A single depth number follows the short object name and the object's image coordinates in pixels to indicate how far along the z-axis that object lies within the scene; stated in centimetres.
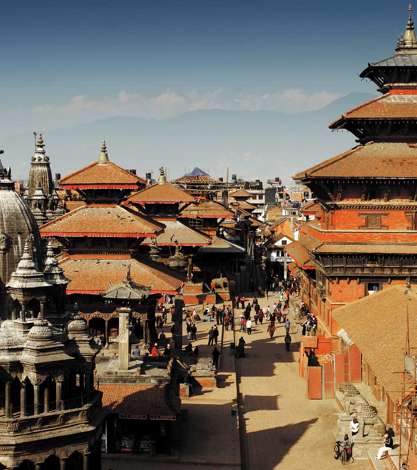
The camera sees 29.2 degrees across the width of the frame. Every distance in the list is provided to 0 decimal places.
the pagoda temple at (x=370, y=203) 3753
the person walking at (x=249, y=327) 4623
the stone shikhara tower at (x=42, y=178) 7753
